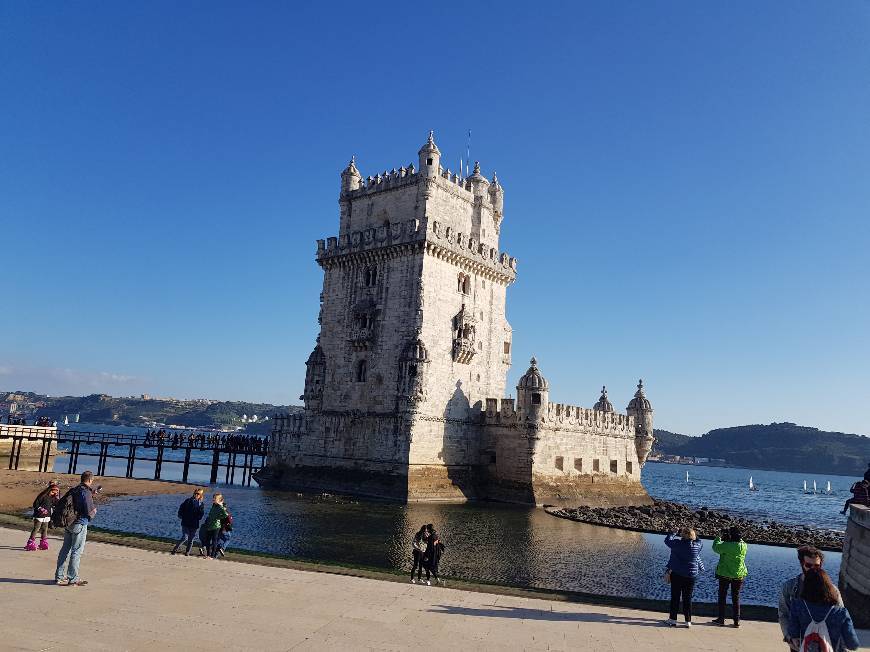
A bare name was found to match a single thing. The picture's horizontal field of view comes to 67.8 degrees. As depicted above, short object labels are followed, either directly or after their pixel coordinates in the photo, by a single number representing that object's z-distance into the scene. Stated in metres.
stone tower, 43.56
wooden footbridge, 53.78
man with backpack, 11.93
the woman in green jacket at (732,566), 12.30
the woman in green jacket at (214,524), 16.25
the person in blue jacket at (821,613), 7.18
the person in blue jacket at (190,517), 16.23
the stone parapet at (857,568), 14.66
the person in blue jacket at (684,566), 11.98
